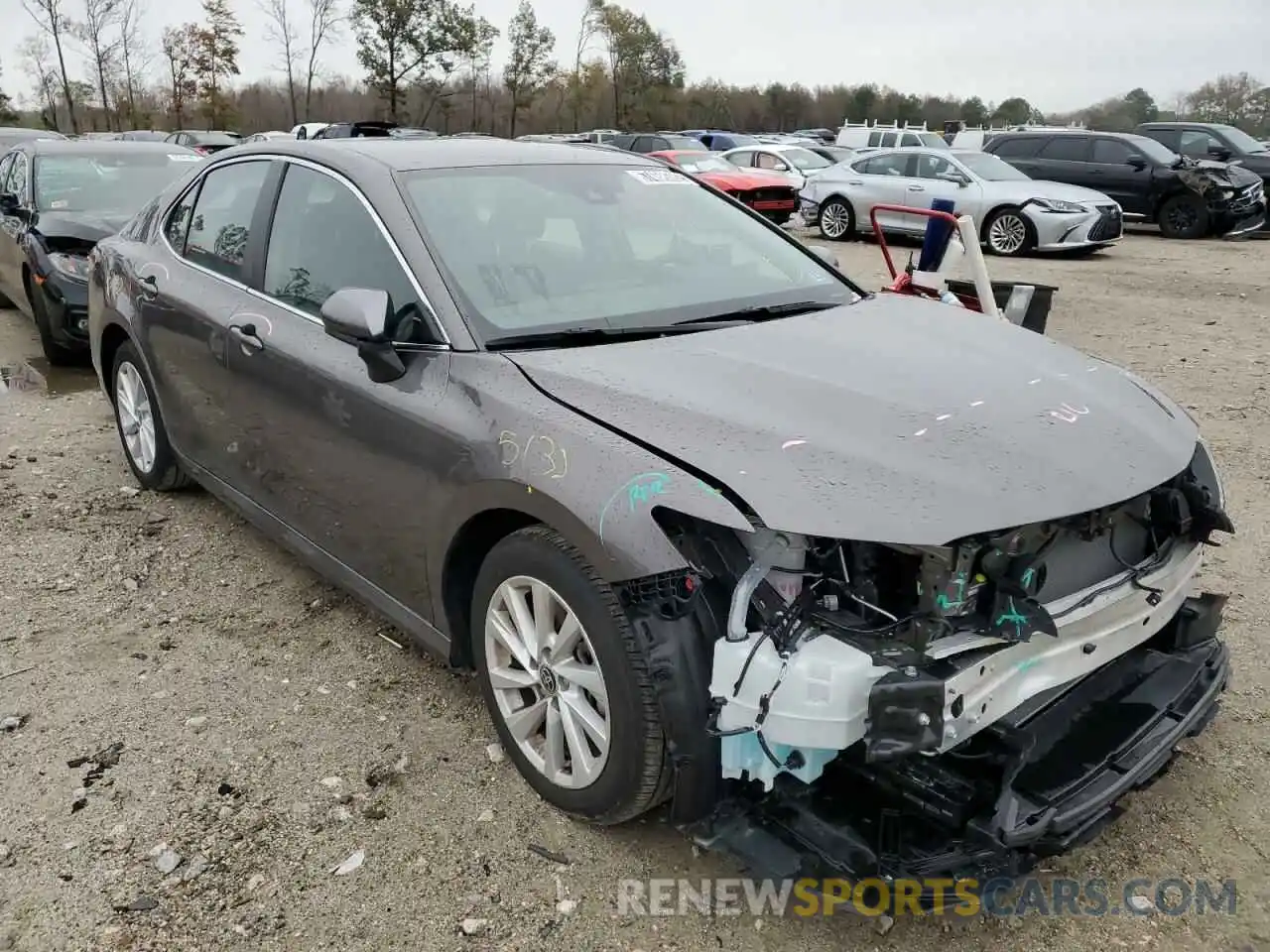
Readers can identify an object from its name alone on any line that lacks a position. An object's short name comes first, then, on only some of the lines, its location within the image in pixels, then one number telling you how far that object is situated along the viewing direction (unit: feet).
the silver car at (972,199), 45.55
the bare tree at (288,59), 152.05
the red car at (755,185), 57.21
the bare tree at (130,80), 147.36
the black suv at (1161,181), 51.62
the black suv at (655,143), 74.84
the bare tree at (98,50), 141.69
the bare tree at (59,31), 135.23
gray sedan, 7.06
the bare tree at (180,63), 144.56
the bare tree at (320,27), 148.46
